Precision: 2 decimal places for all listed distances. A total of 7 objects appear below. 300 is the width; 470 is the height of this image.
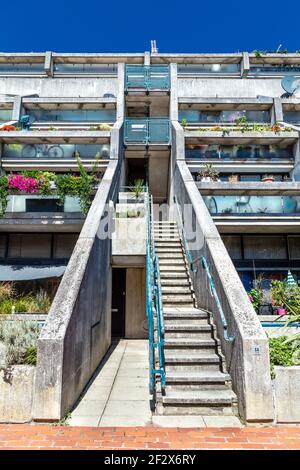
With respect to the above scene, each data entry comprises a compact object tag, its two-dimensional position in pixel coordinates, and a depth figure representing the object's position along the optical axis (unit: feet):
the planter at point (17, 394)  13.23
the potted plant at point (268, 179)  42.29
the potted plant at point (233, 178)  45.83
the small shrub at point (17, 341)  14.25
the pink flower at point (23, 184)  37.50
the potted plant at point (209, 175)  41.31
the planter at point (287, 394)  13.19
